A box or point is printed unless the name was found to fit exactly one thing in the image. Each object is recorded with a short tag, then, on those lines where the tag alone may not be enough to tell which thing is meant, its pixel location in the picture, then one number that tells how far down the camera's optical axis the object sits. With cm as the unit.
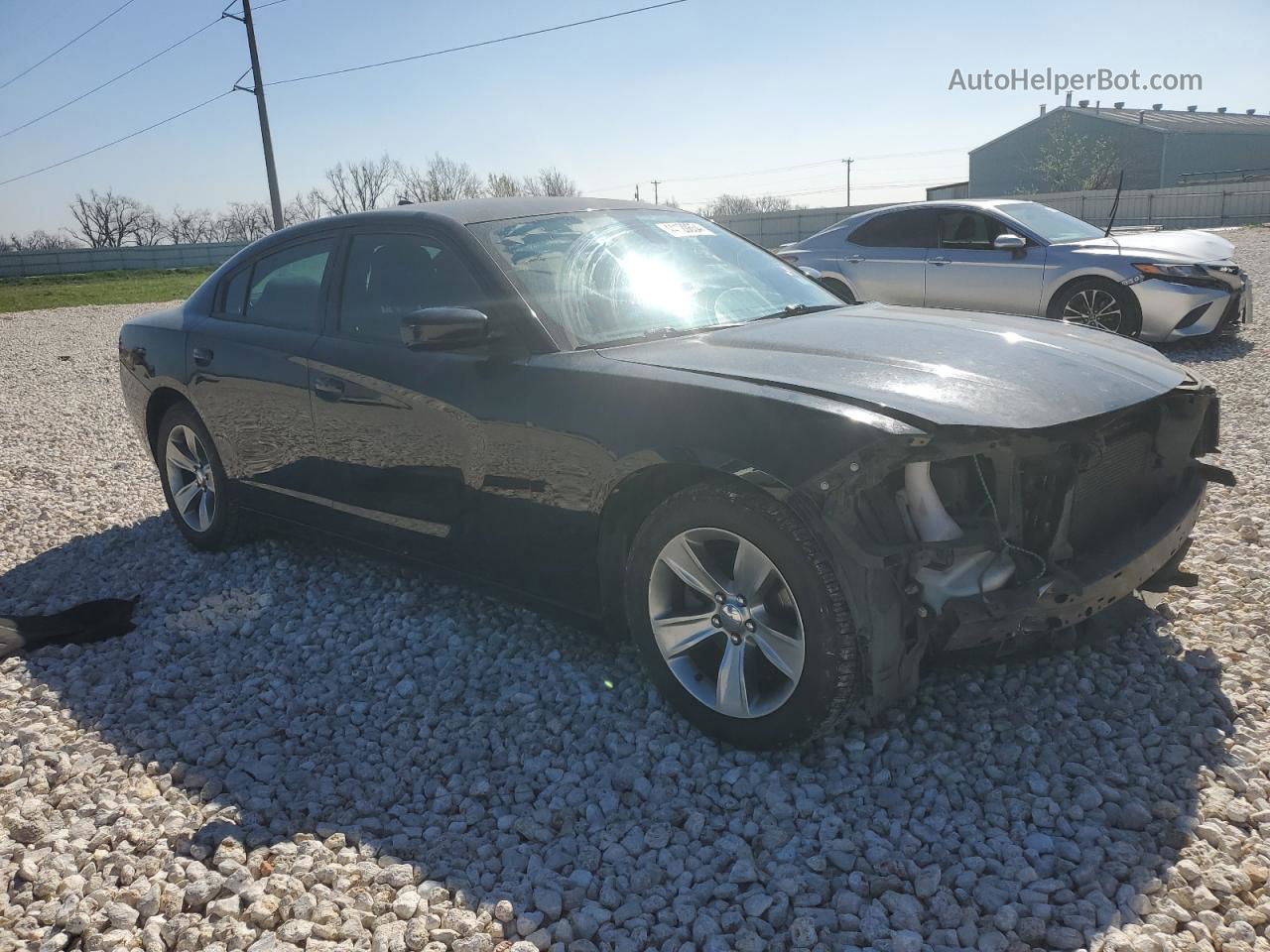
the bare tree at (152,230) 9444
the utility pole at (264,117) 2527
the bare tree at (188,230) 9475
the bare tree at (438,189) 5817
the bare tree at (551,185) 5659
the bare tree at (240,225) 7911
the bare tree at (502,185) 5217
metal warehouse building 5966
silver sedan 875
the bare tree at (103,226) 9212
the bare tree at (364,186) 8306
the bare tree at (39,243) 7669
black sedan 259
